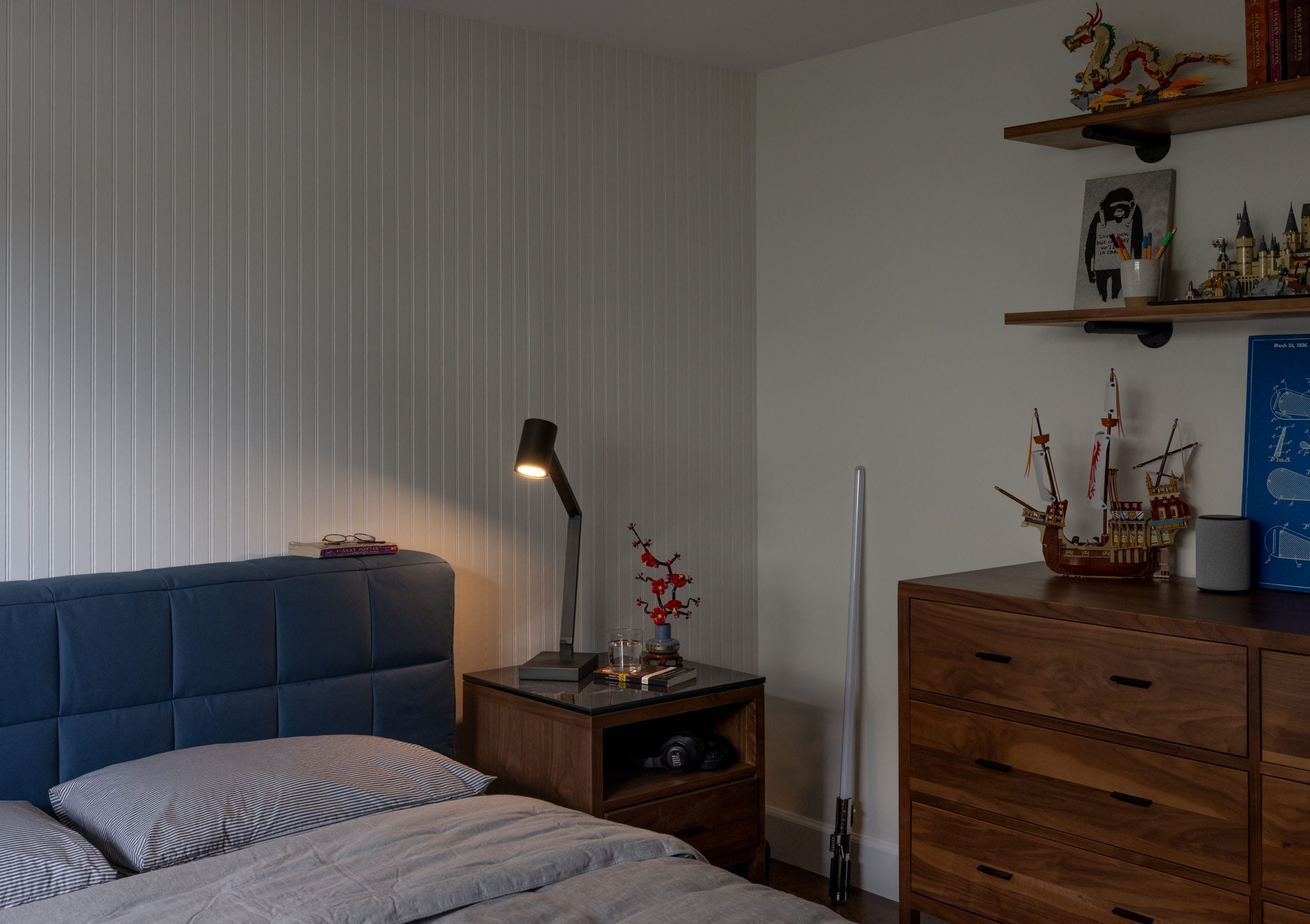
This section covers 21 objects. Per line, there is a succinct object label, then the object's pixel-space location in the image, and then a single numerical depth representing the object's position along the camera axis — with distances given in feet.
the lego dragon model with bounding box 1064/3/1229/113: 8.36
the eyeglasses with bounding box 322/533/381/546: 8.91
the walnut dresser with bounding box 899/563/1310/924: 6.74
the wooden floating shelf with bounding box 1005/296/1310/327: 7.52
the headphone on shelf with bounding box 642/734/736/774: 9.20
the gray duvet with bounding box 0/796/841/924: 5.41
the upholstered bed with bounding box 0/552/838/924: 5.57
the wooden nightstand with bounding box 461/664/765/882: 8.57
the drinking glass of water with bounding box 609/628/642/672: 9.58
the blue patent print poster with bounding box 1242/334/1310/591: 8.13
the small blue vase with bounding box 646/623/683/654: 9.59
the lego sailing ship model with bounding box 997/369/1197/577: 8.54
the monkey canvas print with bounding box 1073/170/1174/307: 8.86
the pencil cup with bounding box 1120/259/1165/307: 8.38
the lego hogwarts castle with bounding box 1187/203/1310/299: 7.87
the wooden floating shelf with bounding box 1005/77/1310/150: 7.67
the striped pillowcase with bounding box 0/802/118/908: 5.62
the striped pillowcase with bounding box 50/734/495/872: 6.28
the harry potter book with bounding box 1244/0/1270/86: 7.79
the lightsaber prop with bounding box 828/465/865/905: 10.61
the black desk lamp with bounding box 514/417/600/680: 9.17
